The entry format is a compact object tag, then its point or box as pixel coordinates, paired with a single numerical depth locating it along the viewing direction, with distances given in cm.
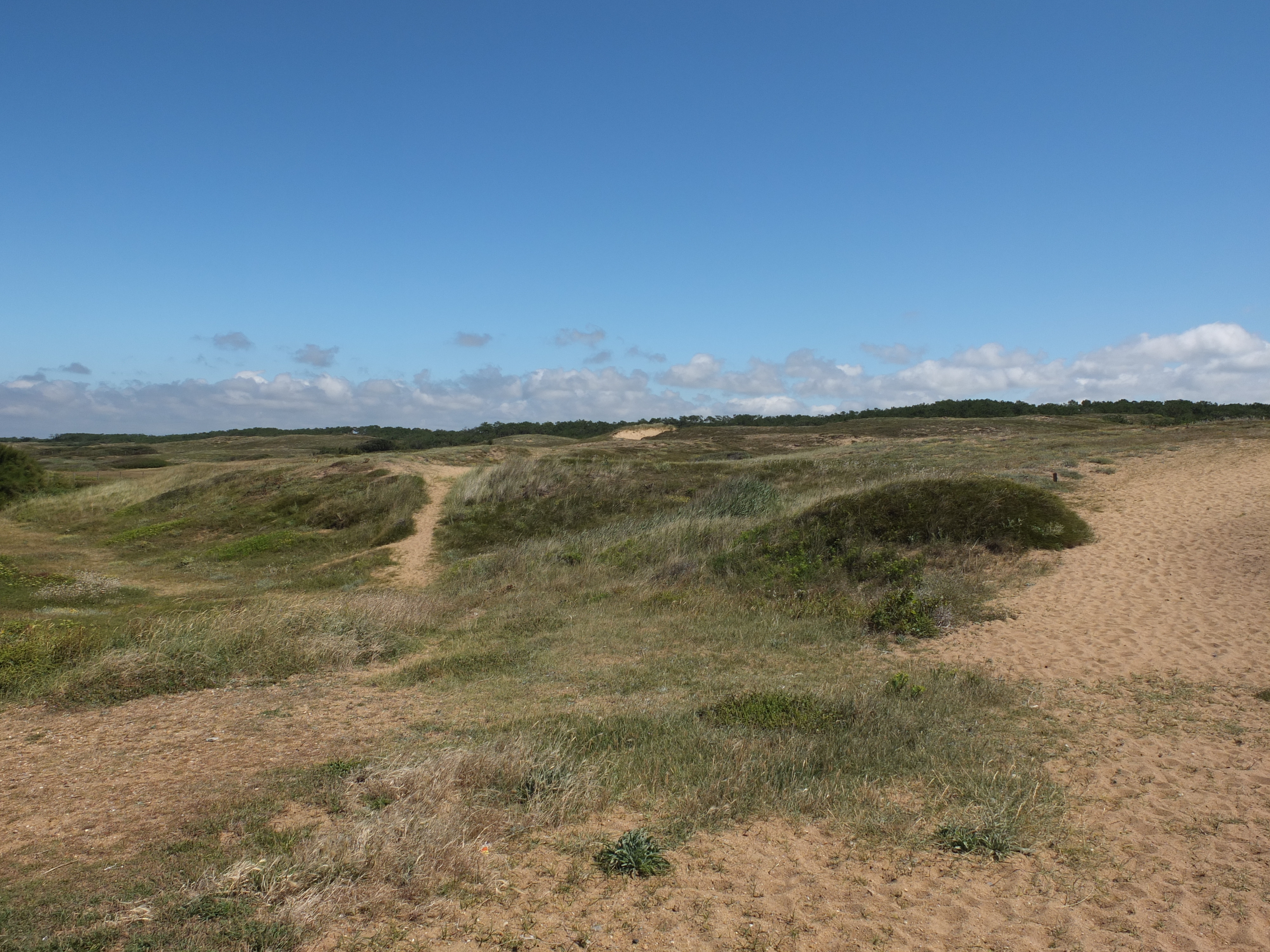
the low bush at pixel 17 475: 3344
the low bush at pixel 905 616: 1155
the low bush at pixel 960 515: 1572
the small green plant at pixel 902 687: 836
